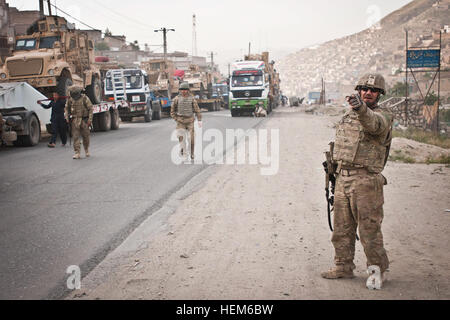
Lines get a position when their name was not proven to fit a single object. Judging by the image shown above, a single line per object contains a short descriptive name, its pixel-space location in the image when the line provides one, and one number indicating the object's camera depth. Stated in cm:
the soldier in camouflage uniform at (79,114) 1170
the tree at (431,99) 3681
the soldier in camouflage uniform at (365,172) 377
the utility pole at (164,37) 5333
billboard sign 2245
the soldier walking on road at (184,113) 1123
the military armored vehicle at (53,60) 1673
